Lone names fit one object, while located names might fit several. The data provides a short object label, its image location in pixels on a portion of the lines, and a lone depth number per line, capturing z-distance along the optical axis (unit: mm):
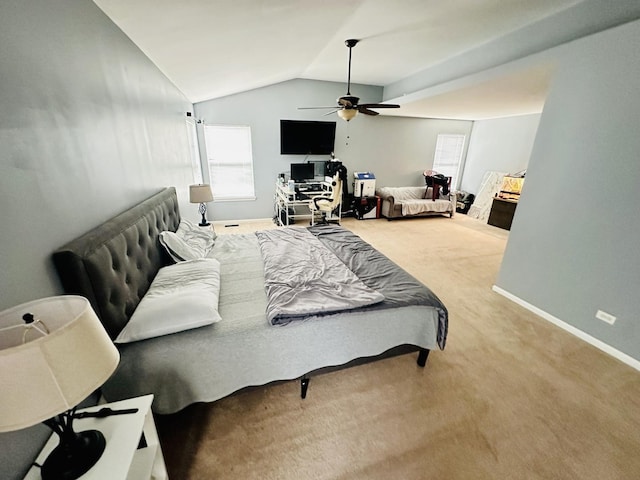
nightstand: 791
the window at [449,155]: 6754
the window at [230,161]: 5039
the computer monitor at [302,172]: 5280
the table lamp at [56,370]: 555
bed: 1277
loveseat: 5961
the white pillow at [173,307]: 1332
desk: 4957
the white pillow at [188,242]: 2076
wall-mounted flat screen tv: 5211
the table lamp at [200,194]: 3307
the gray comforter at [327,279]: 1648
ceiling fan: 3219
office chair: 4781
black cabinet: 5336
